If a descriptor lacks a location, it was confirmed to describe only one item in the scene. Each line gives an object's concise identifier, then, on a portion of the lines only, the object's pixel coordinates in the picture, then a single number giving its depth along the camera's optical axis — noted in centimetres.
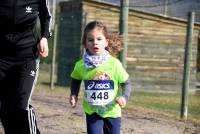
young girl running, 835
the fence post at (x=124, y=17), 1687
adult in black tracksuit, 820
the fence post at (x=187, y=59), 1624
